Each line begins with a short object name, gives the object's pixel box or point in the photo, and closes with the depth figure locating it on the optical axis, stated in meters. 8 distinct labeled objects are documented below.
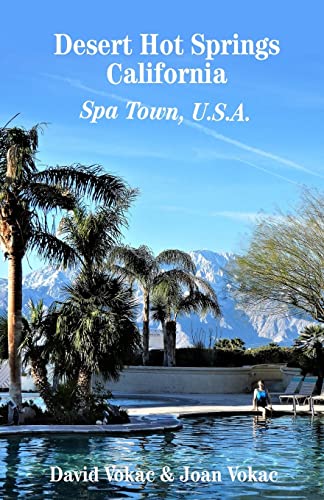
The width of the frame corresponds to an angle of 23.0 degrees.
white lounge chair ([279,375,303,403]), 25.91
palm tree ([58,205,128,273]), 19.53
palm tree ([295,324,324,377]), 28.84
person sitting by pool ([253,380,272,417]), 21.23
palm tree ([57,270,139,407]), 16.89
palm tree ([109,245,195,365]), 34.34
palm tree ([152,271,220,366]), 34.19
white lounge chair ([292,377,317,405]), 23.32
